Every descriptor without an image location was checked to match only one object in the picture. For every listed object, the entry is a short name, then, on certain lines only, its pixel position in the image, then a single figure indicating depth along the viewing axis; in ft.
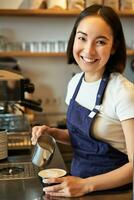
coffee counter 3.31
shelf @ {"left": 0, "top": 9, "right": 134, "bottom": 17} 8.45
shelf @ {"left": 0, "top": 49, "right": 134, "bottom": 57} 8.72
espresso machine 5.08
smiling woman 3.40
